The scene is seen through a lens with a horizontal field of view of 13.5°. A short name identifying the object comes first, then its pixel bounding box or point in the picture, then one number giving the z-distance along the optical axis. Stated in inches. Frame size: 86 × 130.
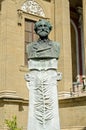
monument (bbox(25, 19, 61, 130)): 271.3
